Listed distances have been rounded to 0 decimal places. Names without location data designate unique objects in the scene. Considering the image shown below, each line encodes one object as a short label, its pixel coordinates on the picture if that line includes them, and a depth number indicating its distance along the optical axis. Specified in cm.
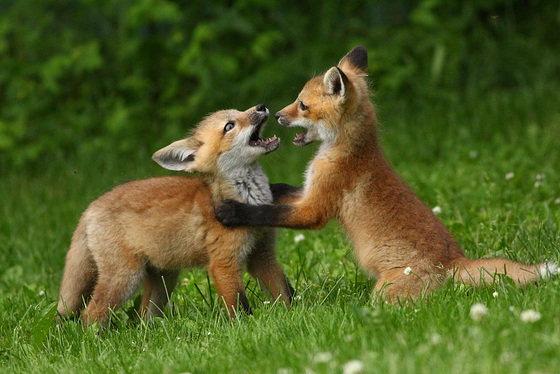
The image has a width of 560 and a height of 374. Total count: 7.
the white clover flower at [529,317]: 662
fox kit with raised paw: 919
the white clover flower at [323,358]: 620
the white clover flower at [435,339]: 630
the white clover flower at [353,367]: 579
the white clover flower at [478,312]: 696
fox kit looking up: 1021
